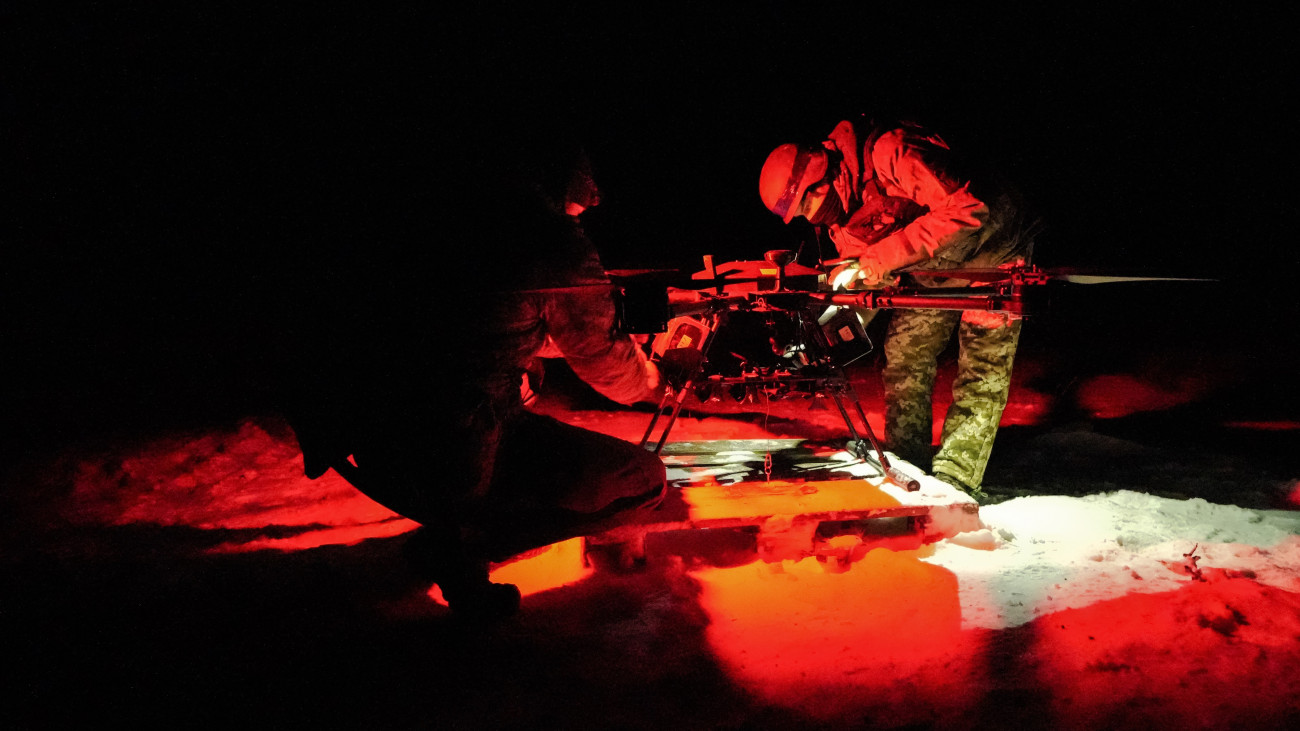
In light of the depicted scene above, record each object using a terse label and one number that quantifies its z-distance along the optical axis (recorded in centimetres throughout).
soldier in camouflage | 403
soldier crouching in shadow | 255
